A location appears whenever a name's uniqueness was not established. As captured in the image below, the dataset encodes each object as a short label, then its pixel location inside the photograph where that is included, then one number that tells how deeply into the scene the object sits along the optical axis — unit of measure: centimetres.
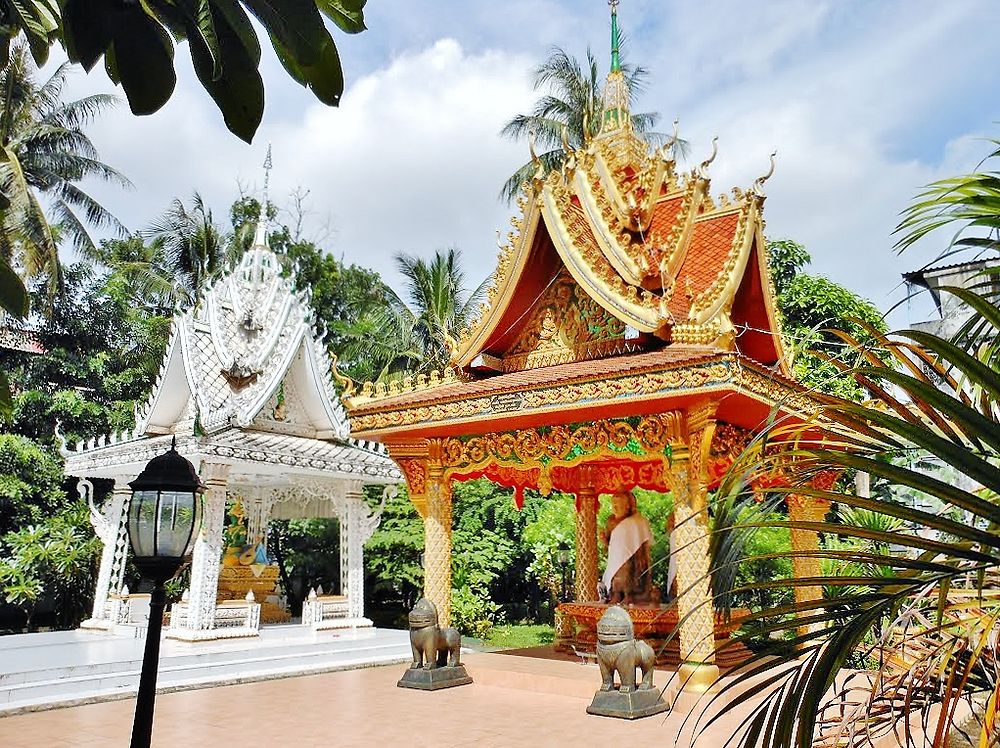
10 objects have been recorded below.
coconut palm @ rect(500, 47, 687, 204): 2073
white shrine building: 1202
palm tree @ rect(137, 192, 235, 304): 2383
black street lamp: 357
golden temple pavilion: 682
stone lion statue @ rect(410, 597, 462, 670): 771
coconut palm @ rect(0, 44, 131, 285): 1686
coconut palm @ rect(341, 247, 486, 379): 2222
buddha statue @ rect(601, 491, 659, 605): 875
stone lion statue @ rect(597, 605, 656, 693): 660
